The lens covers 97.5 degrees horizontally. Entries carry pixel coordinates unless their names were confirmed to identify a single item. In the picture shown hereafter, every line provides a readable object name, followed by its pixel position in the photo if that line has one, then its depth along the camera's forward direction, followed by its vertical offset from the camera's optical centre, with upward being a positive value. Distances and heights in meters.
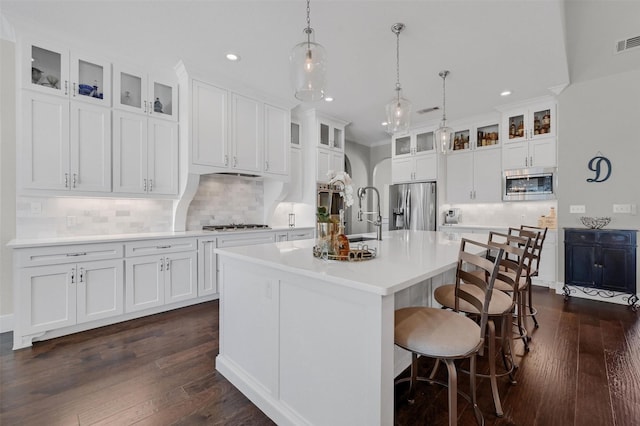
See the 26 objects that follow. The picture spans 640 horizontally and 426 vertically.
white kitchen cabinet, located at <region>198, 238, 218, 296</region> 3.49 -0.69
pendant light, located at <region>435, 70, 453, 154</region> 3.23 +0.88
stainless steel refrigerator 5.32 +0.14
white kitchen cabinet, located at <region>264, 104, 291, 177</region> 4.27 +1.15
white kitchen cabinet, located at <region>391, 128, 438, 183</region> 5.41 +1.13
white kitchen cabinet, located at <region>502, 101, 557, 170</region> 4.22 +1.21
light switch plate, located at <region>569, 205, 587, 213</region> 3.83 +0.05
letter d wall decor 3.66 +0.60
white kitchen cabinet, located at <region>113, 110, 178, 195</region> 3.12 +0.69
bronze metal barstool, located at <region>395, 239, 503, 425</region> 1.25 -0.58
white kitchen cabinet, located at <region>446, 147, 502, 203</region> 4.79 +0.66
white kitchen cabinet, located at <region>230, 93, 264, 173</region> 3.88 +1.14
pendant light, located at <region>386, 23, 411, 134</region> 2.53 +0.93
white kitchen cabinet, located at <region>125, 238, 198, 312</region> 2.95 -0.67
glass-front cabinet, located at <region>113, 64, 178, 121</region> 3.14 +1.43
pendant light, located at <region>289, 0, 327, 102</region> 1.73 +0.91
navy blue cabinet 3.35 -0.57
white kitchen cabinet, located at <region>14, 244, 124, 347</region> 2.40 -0.68
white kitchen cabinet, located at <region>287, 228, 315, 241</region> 4.51 -0.34
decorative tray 1.64 -0.25
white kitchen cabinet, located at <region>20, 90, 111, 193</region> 2.61 +0.68
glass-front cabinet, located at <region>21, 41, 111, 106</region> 2.63 +1.41
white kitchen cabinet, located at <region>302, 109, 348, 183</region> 4.89 +1.23
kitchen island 1.17 -0.60
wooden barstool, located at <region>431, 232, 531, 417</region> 1.60 -0.56
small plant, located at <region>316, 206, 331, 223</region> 1.69 -0.02
